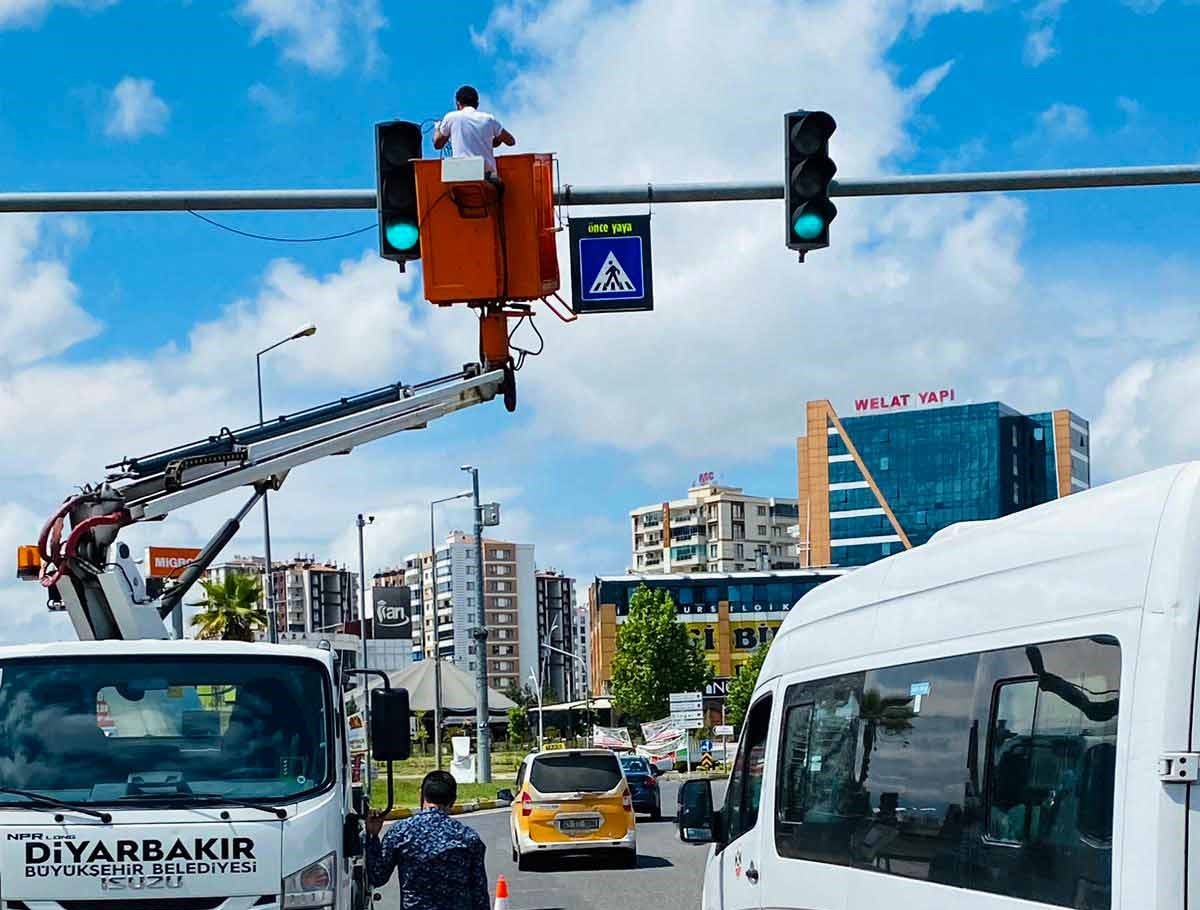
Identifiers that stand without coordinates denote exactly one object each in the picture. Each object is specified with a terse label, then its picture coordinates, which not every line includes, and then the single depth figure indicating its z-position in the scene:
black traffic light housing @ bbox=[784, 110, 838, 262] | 10.31
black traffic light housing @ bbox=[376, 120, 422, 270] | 10.23
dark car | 34.81
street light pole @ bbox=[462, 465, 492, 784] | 46.69
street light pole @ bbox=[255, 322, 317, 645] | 35.28
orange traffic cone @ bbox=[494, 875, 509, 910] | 13.02
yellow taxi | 22.23
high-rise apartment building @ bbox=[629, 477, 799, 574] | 189.62
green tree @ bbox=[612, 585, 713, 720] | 102.00
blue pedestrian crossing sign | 10.94
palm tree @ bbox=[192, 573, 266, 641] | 52.03
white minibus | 4.30
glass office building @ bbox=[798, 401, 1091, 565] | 151.12
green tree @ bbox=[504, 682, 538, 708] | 156.10
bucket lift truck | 8.32
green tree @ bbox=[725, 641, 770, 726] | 101.94
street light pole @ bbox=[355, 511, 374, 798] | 48.94
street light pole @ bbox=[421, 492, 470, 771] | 44.56
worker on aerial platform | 10.65
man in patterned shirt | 7.80
